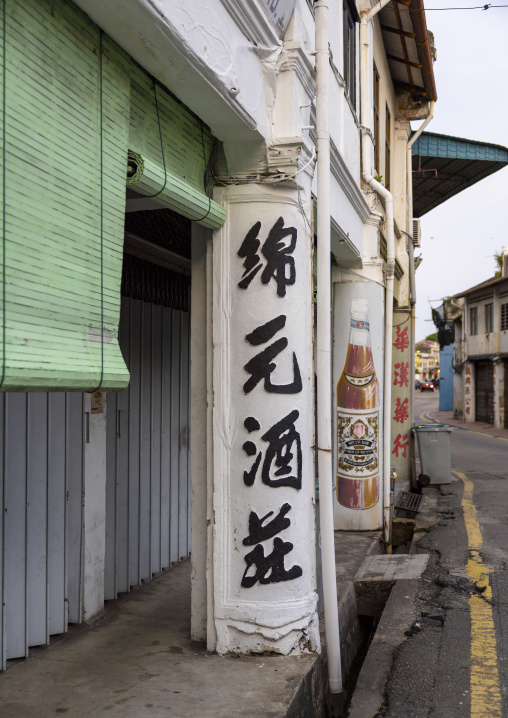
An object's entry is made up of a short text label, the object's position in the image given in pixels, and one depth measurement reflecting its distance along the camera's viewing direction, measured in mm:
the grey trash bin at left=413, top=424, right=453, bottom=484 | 12594
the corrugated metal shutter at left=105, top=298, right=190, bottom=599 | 5691
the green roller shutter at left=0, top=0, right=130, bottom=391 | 2494
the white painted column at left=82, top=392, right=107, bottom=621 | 4945
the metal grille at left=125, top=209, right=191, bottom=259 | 5387
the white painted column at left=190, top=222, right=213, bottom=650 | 4508
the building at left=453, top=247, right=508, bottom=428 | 30984
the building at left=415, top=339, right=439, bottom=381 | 115625
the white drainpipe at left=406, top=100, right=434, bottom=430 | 13836
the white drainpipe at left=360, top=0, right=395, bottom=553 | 8539
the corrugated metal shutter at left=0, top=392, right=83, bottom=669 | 4223
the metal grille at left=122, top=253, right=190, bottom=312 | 5895
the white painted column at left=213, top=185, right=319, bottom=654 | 4250
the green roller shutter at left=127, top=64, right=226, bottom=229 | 3471
